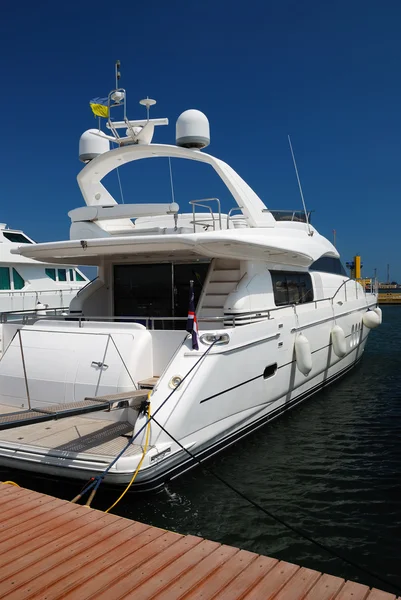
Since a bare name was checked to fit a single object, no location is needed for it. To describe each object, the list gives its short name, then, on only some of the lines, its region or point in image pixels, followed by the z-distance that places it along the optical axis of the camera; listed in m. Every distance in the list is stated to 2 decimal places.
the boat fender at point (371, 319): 13.32
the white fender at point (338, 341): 10.48
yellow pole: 29.50
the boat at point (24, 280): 18.69
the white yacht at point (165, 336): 5.75
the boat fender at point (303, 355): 8.66
